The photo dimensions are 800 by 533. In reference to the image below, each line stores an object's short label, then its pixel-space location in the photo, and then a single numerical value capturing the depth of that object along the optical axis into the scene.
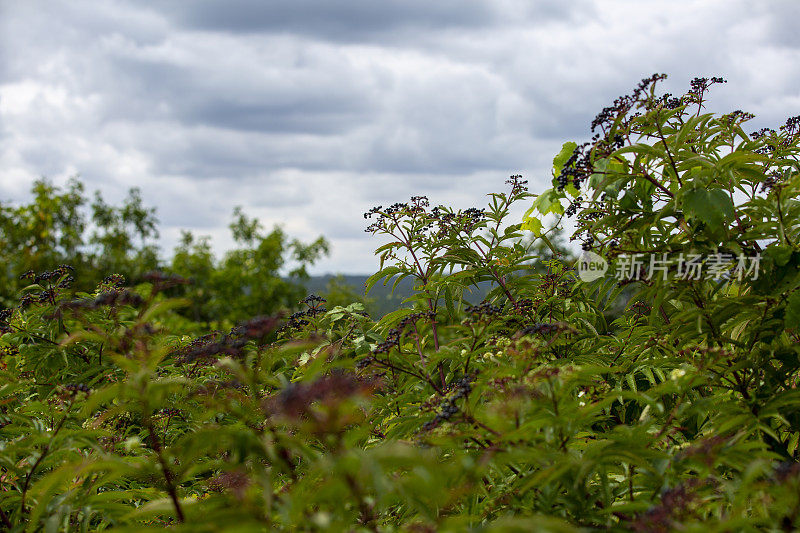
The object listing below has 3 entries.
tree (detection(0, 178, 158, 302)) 26.59
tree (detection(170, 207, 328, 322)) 34.88
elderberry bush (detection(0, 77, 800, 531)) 1.48
